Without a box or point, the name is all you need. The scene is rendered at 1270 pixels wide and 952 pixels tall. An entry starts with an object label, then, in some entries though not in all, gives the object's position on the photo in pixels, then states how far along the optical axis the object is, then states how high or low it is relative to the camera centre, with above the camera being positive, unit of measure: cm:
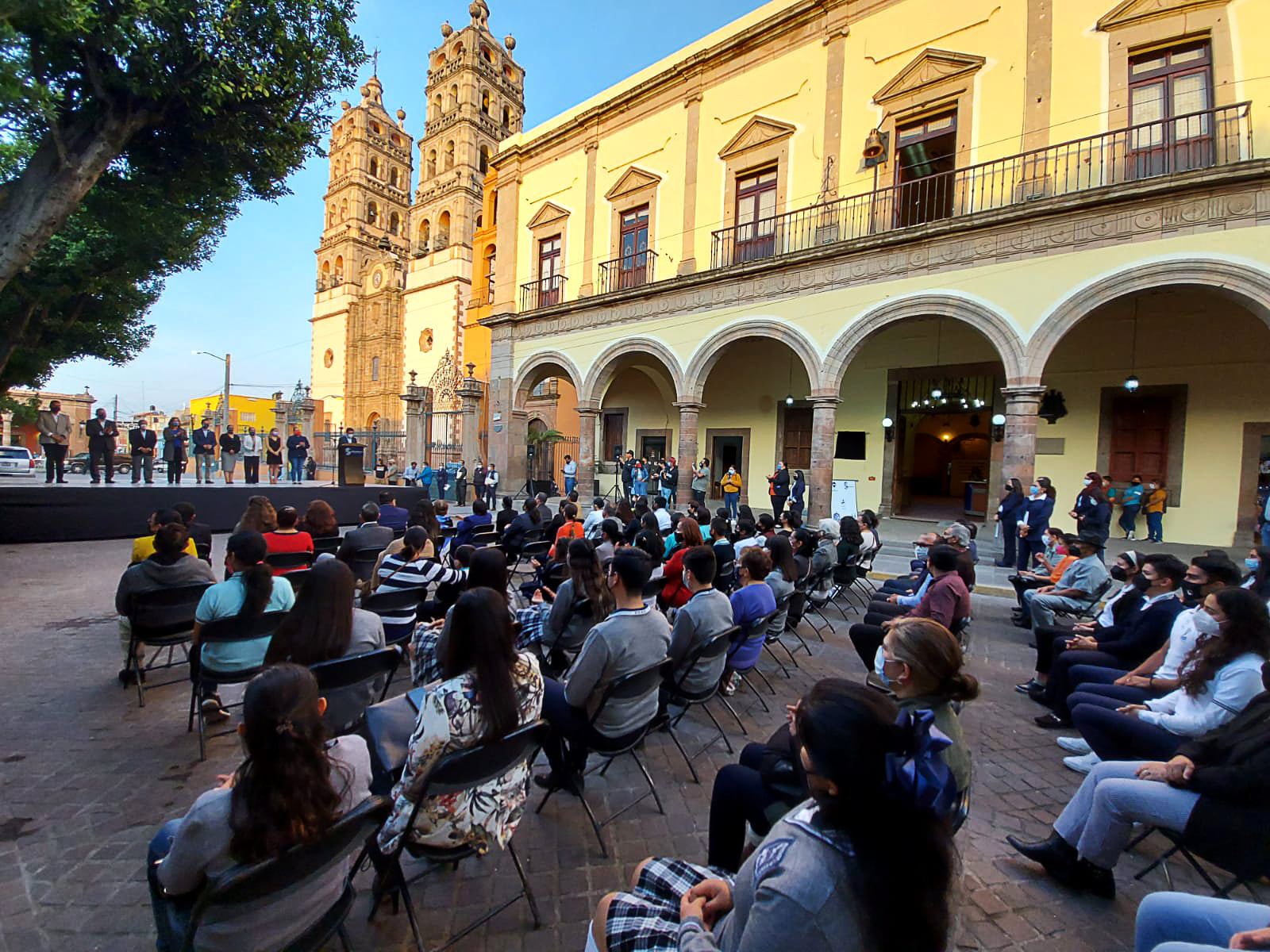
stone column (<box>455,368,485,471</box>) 1788 +109
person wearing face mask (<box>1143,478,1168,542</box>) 990 -83
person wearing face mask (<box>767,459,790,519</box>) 1200 -66
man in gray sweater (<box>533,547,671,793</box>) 267 -113
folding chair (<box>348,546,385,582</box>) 538 -117
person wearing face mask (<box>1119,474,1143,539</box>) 984 -72
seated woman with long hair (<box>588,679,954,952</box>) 107 -81
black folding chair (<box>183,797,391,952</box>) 124 -107
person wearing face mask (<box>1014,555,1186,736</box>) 352 -119
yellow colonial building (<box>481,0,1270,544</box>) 866 +414
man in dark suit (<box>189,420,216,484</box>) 1402 -20
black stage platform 901 -127
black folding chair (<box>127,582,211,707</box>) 365 -123
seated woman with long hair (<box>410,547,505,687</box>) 283 -77
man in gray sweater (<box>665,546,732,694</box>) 327 -105
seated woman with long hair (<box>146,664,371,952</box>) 136 -95
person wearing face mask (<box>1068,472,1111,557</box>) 830 -67
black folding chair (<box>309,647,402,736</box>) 246 -112
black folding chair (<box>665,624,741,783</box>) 313 -128
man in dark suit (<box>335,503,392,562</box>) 514 -96
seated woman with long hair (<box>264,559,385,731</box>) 257 -89
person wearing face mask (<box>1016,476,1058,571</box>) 792 -85
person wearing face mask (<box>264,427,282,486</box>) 1595 -26
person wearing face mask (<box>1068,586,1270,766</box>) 241 -99
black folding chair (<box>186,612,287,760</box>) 314 -115
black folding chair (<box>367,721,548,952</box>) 177 -114
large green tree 612 +427
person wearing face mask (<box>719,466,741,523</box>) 1328 -84
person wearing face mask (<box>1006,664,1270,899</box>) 193 -130
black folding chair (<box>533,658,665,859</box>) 254 -119
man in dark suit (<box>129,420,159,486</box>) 1255 -19
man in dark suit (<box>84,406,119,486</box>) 1170 -13
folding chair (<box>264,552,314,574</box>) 480 -105
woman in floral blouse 191 -99
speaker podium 1445 -52
